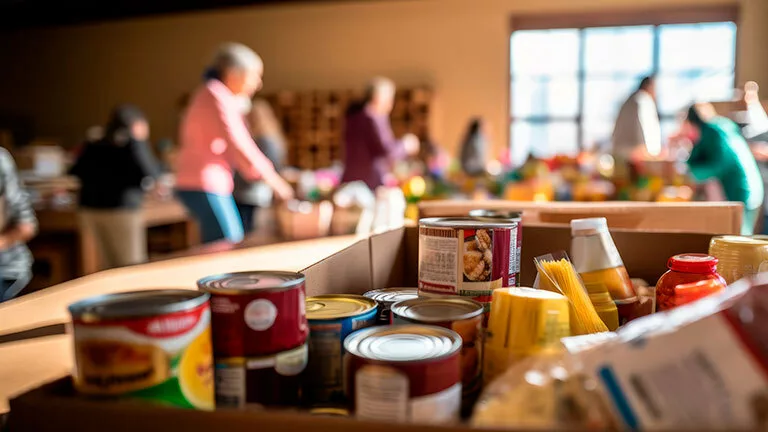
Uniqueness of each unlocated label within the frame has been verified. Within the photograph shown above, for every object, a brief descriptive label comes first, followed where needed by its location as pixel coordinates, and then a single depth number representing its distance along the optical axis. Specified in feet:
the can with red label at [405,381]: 2.02
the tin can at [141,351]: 1.89
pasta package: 2.86
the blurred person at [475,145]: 21.06
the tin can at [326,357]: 2.59
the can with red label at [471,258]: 3.10
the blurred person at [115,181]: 13.53
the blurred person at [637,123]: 17.11
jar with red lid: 2.81
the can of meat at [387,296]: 3.24
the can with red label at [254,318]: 2.25
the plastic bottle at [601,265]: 3.24
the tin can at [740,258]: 3.23
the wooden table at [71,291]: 2.52
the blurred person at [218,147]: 10.53
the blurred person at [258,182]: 14.46
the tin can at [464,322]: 2.50
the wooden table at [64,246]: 14.76
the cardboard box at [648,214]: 4.75
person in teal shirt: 11.00
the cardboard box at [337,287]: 1.82
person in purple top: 14.87
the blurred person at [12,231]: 8.24
